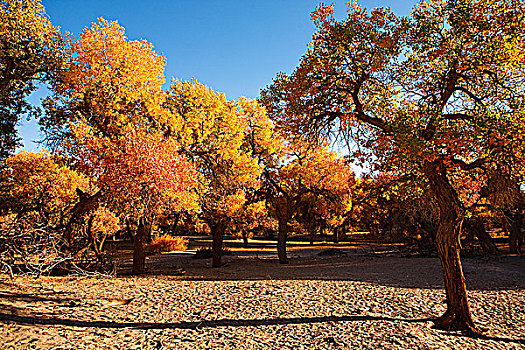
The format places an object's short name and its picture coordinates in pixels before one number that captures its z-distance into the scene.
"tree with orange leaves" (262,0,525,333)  6.86
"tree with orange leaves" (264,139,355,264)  20.45
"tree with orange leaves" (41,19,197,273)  10.34
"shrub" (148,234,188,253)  32.16
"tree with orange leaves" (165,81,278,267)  15.70
